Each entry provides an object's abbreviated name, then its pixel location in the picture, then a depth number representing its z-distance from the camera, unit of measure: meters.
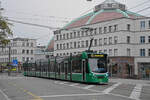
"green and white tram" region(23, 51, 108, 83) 26.25
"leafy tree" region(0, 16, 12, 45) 23.12
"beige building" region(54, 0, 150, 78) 60.56
